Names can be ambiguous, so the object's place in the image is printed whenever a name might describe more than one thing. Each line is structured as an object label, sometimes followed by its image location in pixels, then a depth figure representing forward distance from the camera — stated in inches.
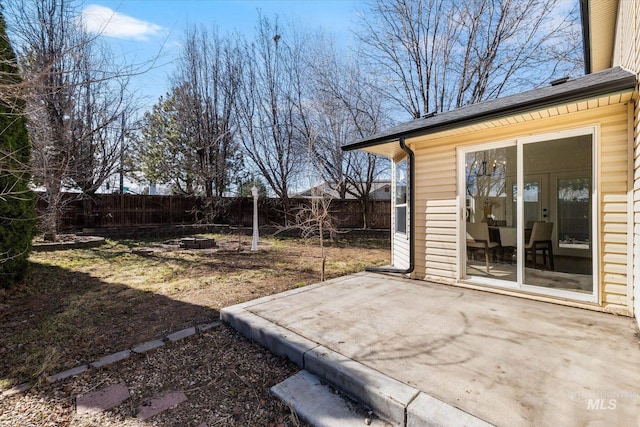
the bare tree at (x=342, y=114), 445.1
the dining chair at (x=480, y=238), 188.1
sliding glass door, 151.2
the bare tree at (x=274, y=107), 489.1
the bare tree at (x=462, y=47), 365.1
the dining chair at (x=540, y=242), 188.5
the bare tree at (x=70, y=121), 256.7
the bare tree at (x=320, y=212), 197.3
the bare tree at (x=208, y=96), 518.0
